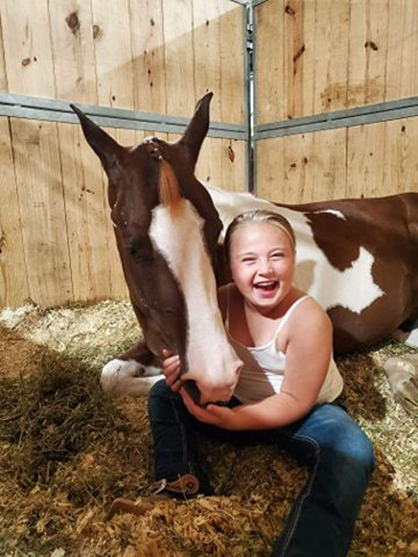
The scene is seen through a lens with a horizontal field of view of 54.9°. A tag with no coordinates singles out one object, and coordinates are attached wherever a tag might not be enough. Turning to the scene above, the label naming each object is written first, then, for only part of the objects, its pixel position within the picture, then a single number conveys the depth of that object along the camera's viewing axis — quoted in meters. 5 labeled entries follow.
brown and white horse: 0.83
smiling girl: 0.76
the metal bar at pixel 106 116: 2.06
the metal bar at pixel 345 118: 2.15
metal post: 2.88
